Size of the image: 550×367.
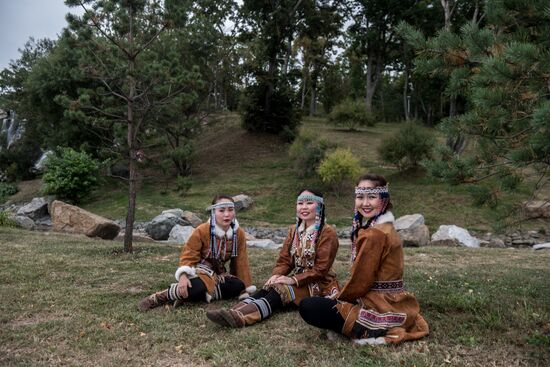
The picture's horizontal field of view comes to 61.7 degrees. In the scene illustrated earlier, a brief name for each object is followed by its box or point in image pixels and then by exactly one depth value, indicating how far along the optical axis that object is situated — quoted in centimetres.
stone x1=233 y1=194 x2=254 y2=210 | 1745
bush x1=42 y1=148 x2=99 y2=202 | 1939
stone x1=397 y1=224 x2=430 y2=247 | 1161
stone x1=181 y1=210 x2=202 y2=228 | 1417
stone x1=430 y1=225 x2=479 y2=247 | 1162
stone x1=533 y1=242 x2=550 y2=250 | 1105
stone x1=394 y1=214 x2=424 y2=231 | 1193
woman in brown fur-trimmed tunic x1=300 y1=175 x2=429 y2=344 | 351
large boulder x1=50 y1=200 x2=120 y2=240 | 1159
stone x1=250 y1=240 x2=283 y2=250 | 1080
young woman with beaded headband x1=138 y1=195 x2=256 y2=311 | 462
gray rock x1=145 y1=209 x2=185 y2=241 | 1245
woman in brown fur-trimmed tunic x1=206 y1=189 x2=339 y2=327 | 430
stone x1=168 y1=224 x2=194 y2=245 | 1173
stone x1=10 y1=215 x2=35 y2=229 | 1431
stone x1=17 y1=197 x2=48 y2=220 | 1812
